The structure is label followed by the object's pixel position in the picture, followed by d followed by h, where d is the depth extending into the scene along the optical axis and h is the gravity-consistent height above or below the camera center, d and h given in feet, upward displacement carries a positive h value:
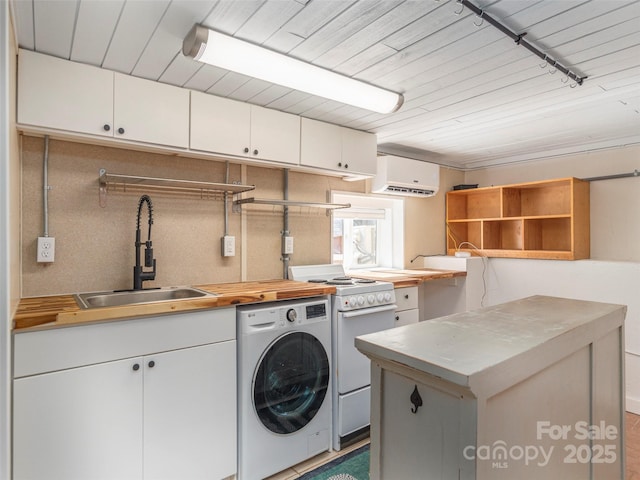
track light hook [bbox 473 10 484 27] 4.79 +2.97
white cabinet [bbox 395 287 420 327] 9.66 -1.71
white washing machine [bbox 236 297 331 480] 6.74 -2.78
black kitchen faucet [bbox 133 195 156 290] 7.20 -0.41
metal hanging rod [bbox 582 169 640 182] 10.68 +1.93
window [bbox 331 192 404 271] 11.91 +0.31
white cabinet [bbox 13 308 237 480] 5.01 -2.52
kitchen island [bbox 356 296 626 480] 3.27 -1.60
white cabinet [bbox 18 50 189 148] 5.81 +2.36
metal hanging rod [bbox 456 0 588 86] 4.71 +2.95
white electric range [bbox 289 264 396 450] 8.03 -2.46
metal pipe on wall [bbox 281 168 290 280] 9.73 +0.45
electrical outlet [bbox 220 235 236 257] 8.64 -0.10
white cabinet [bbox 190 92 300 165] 7.36 +2.36
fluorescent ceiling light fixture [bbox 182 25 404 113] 5.26 +2.77
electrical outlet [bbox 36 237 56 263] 6.52 -0.17
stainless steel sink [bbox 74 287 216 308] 6.82 -1.05
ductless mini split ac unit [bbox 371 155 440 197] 11.36 +2.04
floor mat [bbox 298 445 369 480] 7.04 -4.46
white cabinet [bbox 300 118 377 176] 8.92 +2.36
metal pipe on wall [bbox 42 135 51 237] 6.63 +1.01
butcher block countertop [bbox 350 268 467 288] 9.76 -0.99
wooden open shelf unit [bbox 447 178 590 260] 11.25 +0.73
